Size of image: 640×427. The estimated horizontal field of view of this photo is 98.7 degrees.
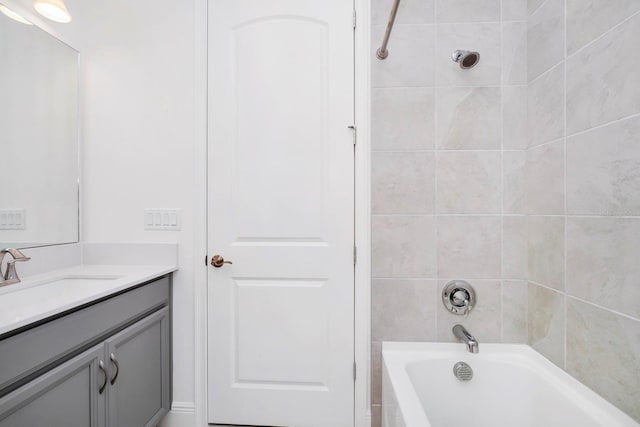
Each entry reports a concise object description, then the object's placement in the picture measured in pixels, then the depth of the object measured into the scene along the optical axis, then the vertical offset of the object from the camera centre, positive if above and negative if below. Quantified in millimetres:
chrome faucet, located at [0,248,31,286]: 1072 -218
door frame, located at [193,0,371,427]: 1367 -14
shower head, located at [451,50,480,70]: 1130 +651
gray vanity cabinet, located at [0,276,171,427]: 783 -545
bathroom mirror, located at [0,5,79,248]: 1167 +348
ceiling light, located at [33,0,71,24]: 1282 +976
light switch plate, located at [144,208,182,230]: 1453 -32
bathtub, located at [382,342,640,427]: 1020 -717
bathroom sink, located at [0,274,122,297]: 1095 -306
